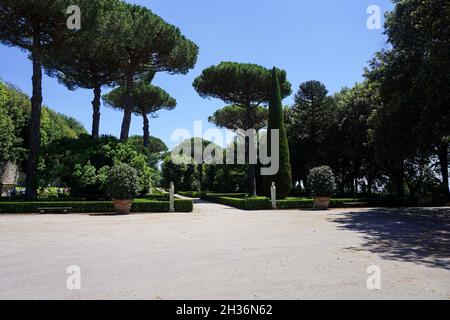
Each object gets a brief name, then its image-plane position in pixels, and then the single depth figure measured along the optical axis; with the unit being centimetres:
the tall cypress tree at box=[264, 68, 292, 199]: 2812
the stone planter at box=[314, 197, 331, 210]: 2294
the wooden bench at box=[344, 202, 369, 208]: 2458
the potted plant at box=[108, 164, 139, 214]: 1961
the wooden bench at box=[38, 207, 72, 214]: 1972
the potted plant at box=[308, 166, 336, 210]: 2288
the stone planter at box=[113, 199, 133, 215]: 1980
